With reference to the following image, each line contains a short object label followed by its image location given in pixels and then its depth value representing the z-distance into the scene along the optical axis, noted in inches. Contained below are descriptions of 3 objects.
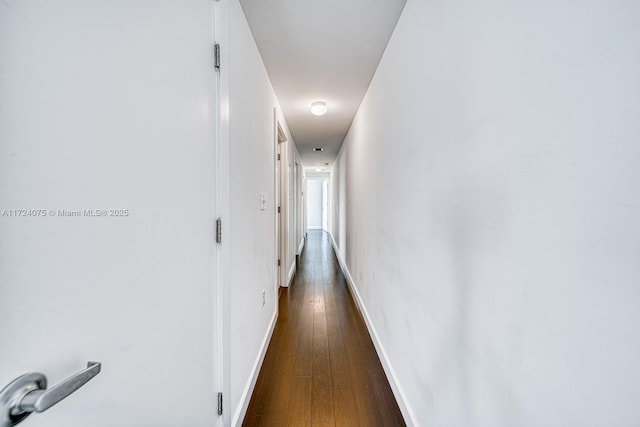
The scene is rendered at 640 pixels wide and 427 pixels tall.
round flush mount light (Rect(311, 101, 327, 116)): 118.8
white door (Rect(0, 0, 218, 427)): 18.0
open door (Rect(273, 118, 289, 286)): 147.0
